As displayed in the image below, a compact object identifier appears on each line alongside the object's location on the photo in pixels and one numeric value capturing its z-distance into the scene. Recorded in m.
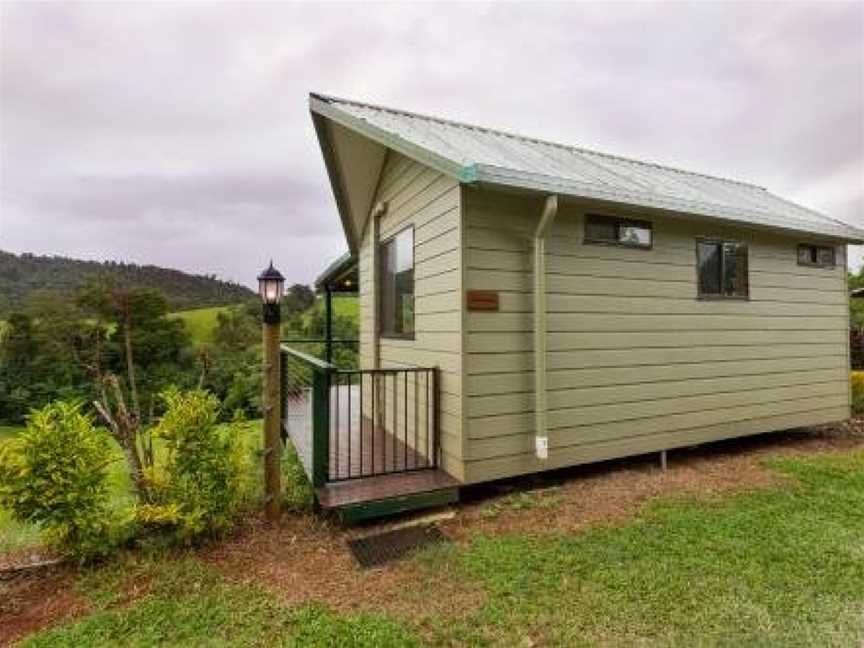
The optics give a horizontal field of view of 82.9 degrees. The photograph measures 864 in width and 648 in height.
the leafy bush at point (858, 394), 8.52
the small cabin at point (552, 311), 4.36
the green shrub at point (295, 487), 4.27
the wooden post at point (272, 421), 3.96
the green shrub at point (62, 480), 3.09
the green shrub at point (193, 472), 3.49
